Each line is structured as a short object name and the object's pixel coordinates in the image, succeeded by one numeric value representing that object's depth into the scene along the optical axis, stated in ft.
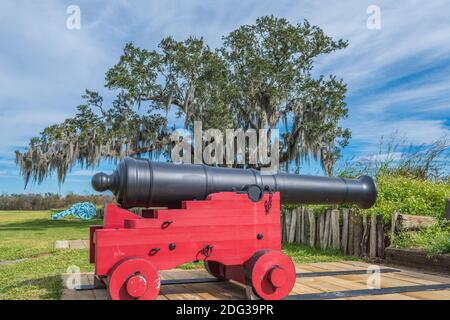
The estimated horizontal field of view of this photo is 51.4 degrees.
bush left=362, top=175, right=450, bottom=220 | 24.54
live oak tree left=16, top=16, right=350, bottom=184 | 52.24
